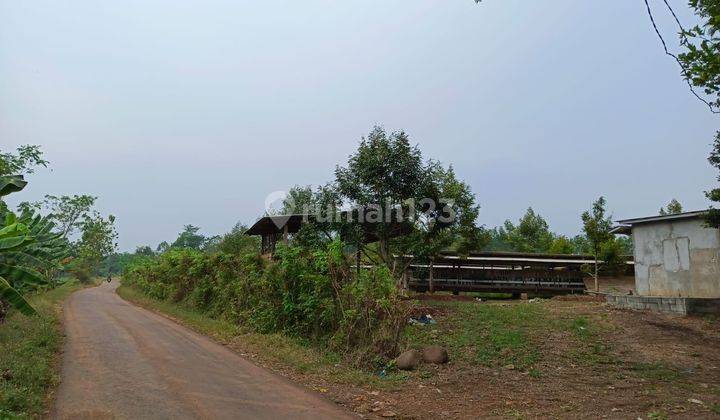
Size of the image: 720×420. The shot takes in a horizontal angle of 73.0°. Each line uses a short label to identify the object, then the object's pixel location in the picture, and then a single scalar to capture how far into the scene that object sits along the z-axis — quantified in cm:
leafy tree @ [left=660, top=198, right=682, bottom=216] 2848
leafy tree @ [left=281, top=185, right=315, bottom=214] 1678
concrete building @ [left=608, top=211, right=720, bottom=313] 1345
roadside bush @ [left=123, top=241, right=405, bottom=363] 899
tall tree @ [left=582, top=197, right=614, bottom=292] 2144
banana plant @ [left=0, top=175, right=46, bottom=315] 646
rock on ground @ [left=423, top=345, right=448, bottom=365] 848
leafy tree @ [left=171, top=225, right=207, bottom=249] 8461
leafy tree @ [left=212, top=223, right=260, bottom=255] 2995
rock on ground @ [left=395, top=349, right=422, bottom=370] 823
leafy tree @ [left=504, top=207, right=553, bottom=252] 3431
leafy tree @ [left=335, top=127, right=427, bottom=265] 1519
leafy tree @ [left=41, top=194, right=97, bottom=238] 3966
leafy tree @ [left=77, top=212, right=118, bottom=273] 4225
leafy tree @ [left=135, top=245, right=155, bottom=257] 8981
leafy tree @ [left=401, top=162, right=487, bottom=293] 1598
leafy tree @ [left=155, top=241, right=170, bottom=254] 8675
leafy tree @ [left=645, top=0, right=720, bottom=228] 634
